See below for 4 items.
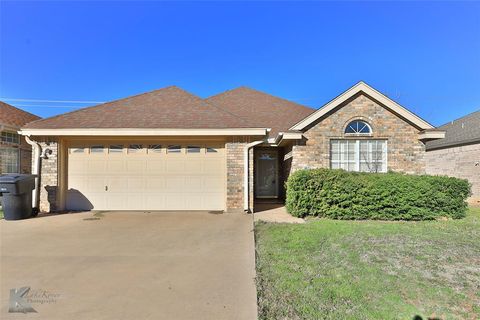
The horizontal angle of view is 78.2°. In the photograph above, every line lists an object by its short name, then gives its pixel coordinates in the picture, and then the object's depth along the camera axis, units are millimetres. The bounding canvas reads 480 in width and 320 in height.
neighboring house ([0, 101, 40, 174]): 12023
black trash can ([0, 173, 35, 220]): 8688
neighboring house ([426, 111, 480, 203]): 15219
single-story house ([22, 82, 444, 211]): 9875
